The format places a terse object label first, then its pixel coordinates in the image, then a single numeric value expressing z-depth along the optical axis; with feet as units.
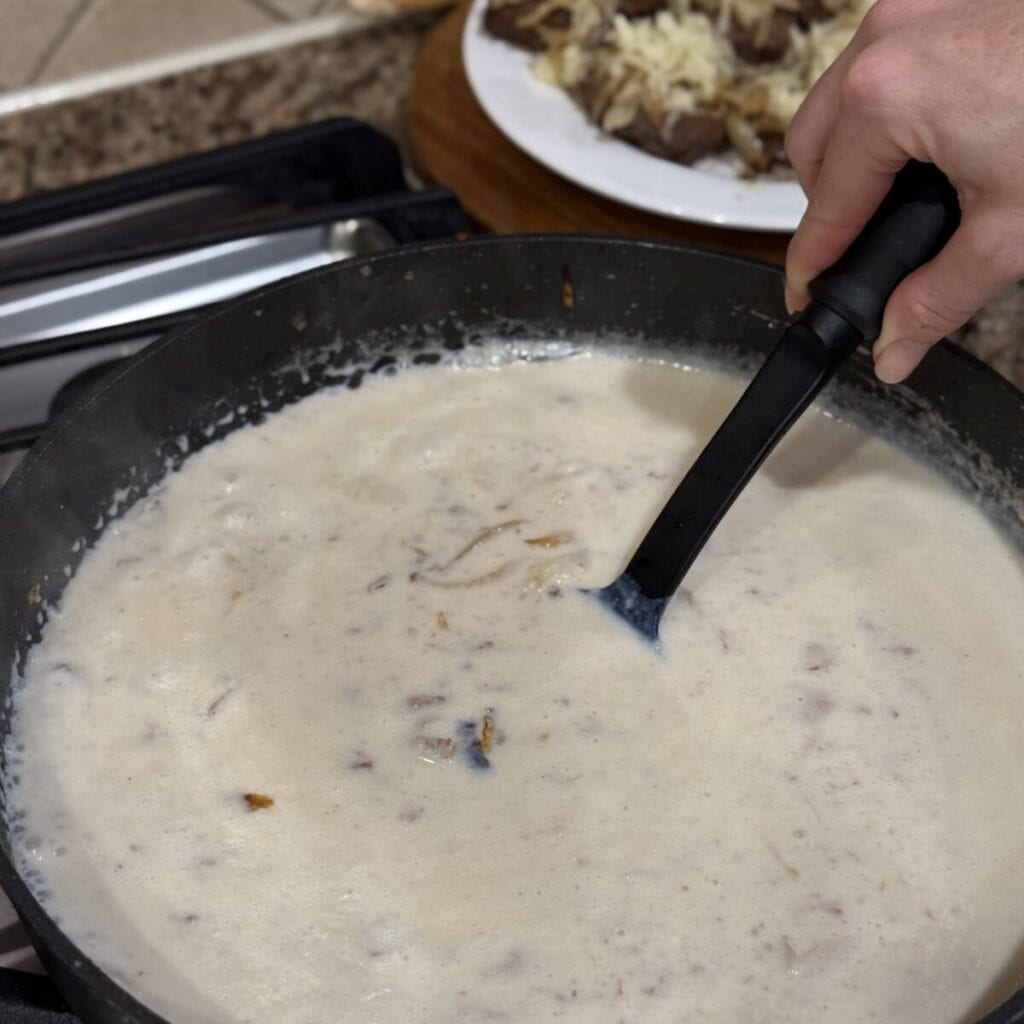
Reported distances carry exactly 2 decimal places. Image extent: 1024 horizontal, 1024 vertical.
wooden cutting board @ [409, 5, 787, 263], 4.97
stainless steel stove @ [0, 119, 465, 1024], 4.18
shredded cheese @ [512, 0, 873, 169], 4.99
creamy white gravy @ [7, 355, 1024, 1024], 2.86
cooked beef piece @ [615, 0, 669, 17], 5.21
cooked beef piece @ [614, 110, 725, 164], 4.94
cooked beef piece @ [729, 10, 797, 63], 5.11
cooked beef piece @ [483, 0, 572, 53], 5.30
